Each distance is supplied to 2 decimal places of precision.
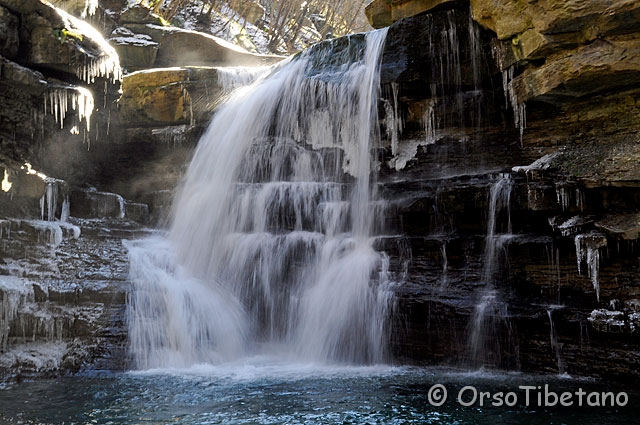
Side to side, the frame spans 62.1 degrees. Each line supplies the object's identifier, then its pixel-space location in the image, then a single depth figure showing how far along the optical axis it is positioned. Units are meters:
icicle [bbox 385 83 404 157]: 10.13
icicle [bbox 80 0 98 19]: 16.67
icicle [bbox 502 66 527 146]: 8.72
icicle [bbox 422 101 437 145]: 9.95
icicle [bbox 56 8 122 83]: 10.63
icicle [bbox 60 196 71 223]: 9.85
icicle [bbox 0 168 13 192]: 8.88
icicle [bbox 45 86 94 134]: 10.21
